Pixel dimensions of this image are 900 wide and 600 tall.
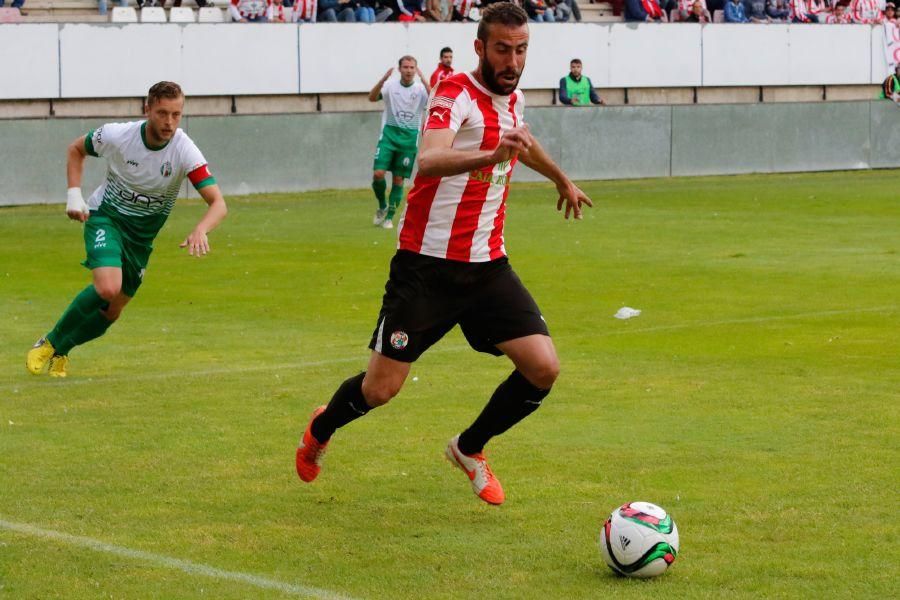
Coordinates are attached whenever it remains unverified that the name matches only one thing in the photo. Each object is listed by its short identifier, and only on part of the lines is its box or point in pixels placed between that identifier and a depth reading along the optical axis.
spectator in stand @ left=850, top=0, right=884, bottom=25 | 37.75
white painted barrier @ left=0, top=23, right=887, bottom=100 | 27.03
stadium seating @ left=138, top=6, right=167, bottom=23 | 28.19
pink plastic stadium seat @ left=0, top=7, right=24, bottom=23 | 26.88
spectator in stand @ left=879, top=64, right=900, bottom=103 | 34.87
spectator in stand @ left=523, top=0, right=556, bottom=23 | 32.81
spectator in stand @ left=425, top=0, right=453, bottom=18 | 31.42
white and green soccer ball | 5.83
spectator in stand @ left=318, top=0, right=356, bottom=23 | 30.31
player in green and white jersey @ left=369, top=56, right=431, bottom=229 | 21.67
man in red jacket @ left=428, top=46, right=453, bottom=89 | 22.88
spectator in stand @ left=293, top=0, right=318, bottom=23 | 30.12
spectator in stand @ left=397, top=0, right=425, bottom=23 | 31.17
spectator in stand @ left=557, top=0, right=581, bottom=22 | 33.67
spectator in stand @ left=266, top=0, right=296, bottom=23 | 29.64
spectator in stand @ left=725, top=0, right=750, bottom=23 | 35.78
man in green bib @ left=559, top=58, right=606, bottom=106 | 30.56
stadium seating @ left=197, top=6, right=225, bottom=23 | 28.92
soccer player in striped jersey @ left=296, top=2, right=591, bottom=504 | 6.94
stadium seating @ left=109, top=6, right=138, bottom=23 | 27.86
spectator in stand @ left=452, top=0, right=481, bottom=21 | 32.12
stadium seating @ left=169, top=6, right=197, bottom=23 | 28.66
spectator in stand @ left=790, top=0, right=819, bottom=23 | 37.44
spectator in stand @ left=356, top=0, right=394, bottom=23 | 31.15
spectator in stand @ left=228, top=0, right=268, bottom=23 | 29.20
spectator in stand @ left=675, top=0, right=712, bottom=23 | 35.19
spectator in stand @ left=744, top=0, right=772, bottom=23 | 36.44
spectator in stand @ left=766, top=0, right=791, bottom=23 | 37.16
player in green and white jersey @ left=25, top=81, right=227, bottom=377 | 10.20
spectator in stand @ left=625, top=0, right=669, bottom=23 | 34.38
